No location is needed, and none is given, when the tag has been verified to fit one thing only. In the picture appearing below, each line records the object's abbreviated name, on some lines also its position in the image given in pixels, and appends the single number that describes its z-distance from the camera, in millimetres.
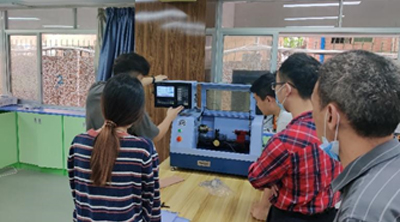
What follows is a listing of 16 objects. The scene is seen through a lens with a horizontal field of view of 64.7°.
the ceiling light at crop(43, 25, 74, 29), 4264
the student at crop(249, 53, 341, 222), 1206
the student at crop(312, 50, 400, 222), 591
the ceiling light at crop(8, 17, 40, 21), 4411
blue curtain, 3758
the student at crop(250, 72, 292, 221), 1531
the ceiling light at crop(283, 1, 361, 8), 3205
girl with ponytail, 1128
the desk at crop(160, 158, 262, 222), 1545
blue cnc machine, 1999
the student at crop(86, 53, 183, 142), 1850
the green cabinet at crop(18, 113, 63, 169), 4039
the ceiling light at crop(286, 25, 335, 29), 3273
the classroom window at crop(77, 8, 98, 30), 4176
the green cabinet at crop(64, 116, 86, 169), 3930
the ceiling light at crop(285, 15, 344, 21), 3285
